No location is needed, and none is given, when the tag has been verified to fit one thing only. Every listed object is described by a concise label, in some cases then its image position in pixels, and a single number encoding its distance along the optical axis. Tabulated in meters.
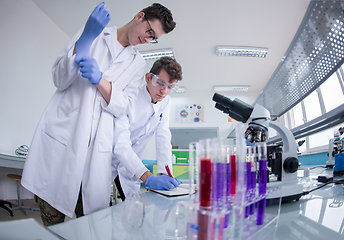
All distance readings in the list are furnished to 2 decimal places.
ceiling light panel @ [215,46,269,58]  4.30
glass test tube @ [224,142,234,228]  0.39
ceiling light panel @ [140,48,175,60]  4.49
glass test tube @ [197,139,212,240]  0.34
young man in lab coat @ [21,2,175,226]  0.89
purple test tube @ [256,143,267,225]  0.46
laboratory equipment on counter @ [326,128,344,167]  1.40
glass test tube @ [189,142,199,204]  0.38
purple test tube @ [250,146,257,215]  0.49
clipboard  0.83
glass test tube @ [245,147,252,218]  0.45
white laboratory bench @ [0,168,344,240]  0.41
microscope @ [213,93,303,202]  0.69
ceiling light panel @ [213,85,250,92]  6.30
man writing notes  1.00
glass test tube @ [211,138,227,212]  0.35
